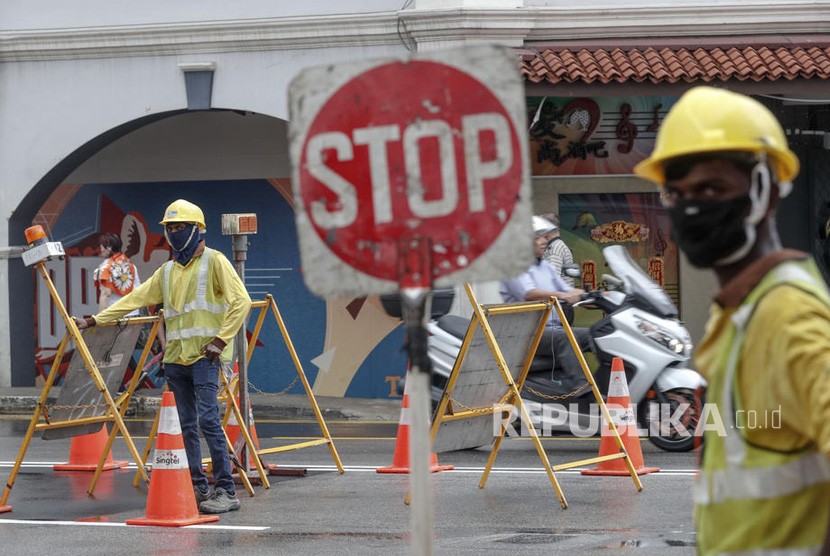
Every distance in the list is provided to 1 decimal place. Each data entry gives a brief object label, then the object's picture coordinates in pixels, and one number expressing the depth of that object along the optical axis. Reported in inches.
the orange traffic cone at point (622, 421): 426.3
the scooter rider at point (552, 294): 446.9
